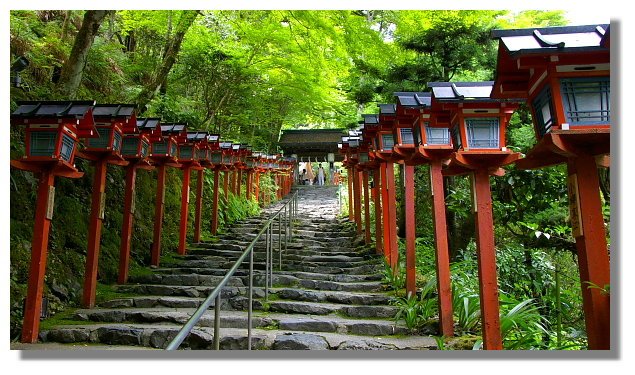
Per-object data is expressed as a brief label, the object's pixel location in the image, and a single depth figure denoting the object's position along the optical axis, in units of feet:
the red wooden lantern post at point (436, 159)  16.35
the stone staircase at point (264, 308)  16.80
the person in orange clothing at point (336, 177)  92.05
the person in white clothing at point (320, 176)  103.40
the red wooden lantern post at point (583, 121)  9.11
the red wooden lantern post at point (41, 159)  16.11
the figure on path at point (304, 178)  111.30
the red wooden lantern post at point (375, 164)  27.32
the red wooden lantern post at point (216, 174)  37.17
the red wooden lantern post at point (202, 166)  32.99
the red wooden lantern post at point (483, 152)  13.57
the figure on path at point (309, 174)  117.64
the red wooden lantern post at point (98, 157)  20.27
